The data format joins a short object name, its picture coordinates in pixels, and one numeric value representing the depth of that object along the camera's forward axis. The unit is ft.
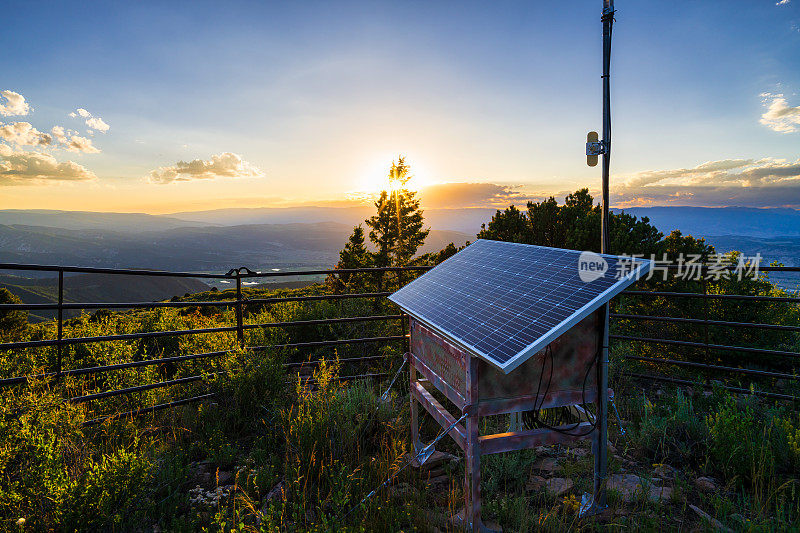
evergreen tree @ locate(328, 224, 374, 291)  111.65
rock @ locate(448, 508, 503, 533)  9.45
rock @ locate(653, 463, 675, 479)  12.31
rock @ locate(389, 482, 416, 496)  10.84
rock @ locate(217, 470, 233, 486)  11.69
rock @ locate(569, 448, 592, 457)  13.80
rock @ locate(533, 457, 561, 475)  12.81
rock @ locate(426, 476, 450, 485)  12.17
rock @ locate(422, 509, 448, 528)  9.82
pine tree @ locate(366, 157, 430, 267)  162.71
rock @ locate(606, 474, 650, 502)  10.84
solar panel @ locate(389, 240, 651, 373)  8.18
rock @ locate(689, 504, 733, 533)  9.18
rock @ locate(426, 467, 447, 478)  12.61
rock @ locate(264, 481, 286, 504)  10.50
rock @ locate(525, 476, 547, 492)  11.65
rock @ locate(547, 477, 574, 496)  11.28
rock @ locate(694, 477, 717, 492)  11.32
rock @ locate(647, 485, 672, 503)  10.77
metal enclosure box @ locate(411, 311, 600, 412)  9.16
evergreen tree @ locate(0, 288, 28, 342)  63.26
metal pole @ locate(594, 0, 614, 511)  9.88
